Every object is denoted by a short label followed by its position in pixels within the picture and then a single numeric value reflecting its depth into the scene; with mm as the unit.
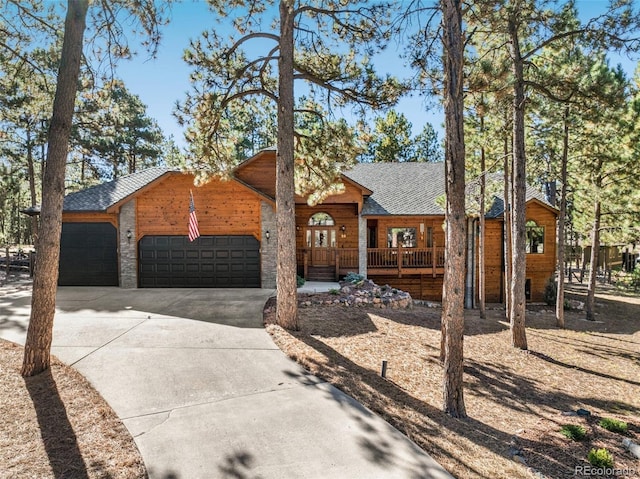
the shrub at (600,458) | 3686
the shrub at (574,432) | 4363
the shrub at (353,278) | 13242
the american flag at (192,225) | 11496
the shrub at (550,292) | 15806
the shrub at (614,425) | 4582
